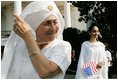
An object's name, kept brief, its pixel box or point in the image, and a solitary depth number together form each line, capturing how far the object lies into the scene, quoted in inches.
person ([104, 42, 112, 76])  160.2
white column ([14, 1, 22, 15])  319.3
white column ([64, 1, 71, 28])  404.2
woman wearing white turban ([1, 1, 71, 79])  44.9
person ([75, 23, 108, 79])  124.1
